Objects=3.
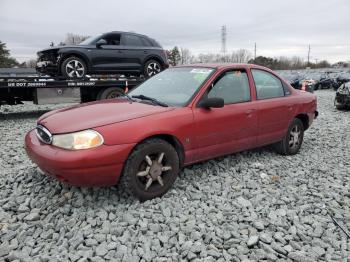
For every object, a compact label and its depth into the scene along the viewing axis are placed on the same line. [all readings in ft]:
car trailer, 29.43
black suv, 31.78
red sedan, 11.32
